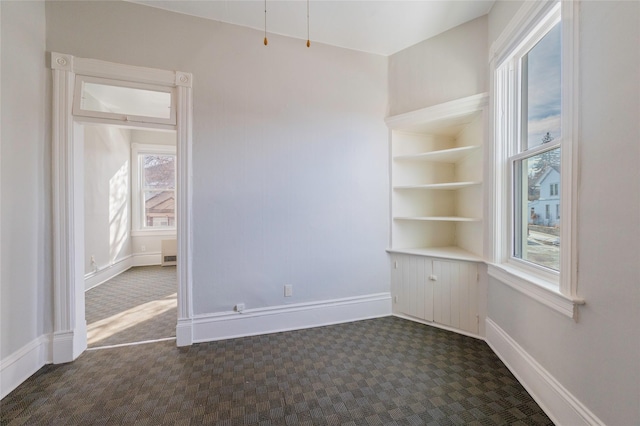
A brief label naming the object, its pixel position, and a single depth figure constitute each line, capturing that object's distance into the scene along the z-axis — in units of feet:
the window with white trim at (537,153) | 4.53
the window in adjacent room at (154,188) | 16.78
